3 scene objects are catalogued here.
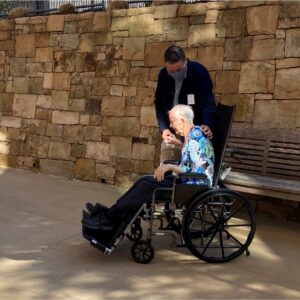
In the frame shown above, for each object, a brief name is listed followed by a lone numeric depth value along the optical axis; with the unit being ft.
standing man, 12.26
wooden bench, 13.32
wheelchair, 10.46
